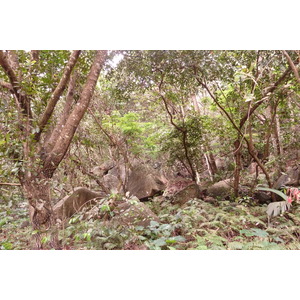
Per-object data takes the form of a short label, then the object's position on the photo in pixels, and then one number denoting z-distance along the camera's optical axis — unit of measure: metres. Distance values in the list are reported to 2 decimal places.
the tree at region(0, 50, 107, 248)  2.49
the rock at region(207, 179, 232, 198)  4.71
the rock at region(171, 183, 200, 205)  4.59
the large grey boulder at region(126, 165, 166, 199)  5.23
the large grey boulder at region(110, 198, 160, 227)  2.62
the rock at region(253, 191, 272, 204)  4.15
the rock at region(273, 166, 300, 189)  4.02
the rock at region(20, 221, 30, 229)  3.36
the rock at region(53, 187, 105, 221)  3.60
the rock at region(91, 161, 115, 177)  6.56
